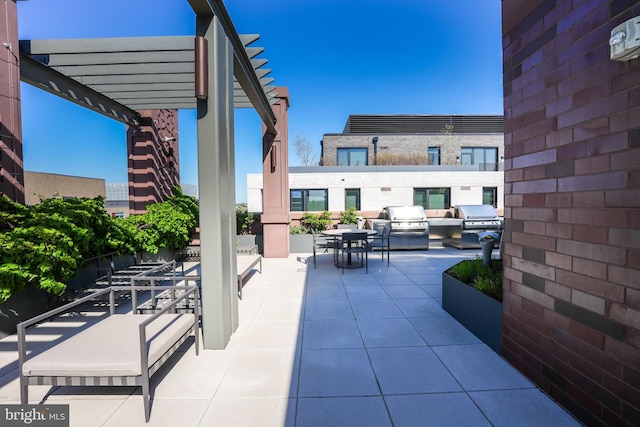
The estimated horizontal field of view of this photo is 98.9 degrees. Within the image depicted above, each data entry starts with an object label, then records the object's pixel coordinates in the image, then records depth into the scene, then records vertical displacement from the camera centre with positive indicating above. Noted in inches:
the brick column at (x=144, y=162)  306.8 +54.7
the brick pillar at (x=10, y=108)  154.5 +60.7
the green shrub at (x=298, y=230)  393.0 -31.5
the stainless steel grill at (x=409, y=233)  372.2 -36.1
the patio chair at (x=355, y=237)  244.8 -27.0
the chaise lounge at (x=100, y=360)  80.4 -45.3
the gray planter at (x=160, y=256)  269.9 -46.3
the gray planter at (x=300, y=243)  367.5 -47.3
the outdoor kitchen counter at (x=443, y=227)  397.7 -31.3
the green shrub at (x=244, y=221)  377.1 -17.3
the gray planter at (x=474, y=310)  116.2 -50.8
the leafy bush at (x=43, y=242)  122.4 -14.6
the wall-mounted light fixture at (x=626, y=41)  61.1 +37.5
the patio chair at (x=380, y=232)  371.6 -34.9
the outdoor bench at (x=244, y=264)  190.1 -44.3
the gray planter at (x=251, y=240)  355.3 -40.6
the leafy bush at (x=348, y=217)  428.0 -15.2
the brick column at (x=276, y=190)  334.0 +22.8
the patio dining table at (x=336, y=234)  260.0 -26.1
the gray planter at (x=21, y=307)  134.6 -49.4
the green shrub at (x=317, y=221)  414.3 -20.0
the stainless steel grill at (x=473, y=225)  385.4 -28.2
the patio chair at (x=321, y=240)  362.1 -42.8
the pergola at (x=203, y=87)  119.7 +91.1
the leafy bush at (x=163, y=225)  230.8 -14.0
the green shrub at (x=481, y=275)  127.7 -37.1
